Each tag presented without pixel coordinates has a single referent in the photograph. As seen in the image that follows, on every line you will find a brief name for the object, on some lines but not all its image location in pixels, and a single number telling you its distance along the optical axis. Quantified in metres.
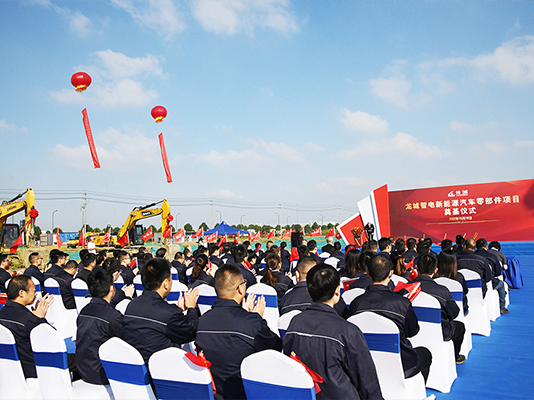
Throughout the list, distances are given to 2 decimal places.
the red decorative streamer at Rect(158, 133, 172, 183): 14.63
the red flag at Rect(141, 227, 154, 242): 21.03
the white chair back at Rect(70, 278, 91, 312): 5.11
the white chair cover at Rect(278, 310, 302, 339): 2.89
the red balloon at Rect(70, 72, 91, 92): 9.98
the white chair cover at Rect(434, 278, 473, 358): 3.91
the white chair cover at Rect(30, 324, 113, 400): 2.54
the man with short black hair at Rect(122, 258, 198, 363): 2.51
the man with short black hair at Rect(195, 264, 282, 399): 2.19
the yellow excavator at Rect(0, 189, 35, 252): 15.32
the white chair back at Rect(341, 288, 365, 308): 3.64
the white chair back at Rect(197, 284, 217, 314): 4.52
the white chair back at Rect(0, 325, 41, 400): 2.70
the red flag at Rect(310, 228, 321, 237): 19.86
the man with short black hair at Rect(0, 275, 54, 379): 2.99
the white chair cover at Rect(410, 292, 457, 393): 3.25
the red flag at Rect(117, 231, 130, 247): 19.66
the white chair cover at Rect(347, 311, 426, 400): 2.46
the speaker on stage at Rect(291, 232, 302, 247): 13.26
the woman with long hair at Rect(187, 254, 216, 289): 5.46
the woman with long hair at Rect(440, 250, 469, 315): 4.16
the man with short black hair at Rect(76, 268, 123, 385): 2.82
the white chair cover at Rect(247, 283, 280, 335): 4.19
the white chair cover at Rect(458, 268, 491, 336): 4.74
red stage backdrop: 14.70
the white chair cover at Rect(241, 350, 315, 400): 1.62
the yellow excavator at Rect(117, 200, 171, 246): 19.88
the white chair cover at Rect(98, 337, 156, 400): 2.16
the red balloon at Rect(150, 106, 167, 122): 12.10
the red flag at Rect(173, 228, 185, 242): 20.20
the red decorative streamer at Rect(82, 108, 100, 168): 11.85
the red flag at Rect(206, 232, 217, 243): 17.19
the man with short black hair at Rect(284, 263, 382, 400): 1.93
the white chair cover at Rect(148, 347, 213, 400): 1.86
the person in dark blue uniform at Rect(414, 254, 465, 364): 3.41
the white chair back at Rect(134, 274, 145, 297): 5.91
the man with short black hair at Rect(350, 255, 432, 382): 2.71
